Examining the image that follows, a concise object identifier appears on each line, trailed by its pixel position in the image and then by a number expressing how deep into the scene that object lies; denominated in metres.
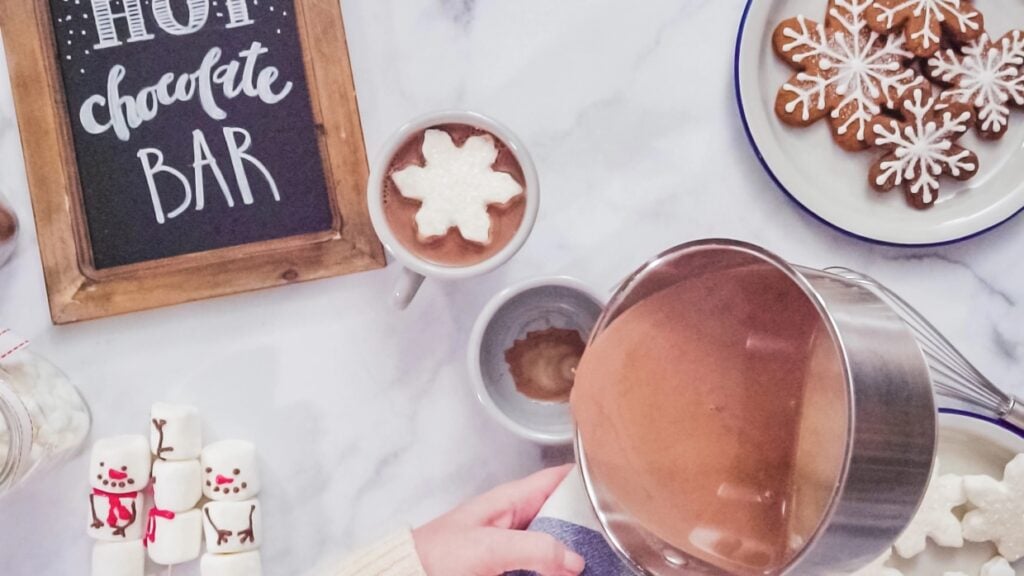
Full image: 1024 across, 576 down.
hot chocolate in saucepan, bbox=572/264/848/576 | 0.57
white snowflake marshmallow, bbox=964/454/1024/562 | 0.77
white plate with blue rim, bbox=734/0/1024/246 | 0.80
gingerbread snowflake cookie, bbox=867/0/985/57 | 0.79
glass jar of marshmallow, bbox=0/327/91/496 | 0.76
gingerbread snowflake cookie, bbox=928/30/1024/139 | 0.79
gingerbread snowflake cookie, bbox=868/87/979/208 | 0.80
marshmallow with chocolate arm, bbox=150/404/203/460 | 0.82
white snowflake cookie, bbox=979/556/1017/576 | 0.78
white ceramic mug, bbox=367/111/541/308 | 0.75
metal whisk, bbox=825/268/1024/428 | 0.80
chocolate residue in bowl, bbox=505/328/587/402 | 0.83
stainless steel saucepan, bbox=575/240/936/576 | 0.47
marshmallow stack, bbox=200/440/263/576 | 0.82
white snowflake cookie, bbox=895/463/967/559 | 0.77
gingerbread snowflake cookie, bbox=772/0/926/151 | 0.80
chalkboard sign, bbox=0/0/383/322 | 0.83
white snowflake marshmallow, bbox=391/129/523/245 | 0.76
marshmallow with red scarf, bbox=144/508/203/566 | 0.83
